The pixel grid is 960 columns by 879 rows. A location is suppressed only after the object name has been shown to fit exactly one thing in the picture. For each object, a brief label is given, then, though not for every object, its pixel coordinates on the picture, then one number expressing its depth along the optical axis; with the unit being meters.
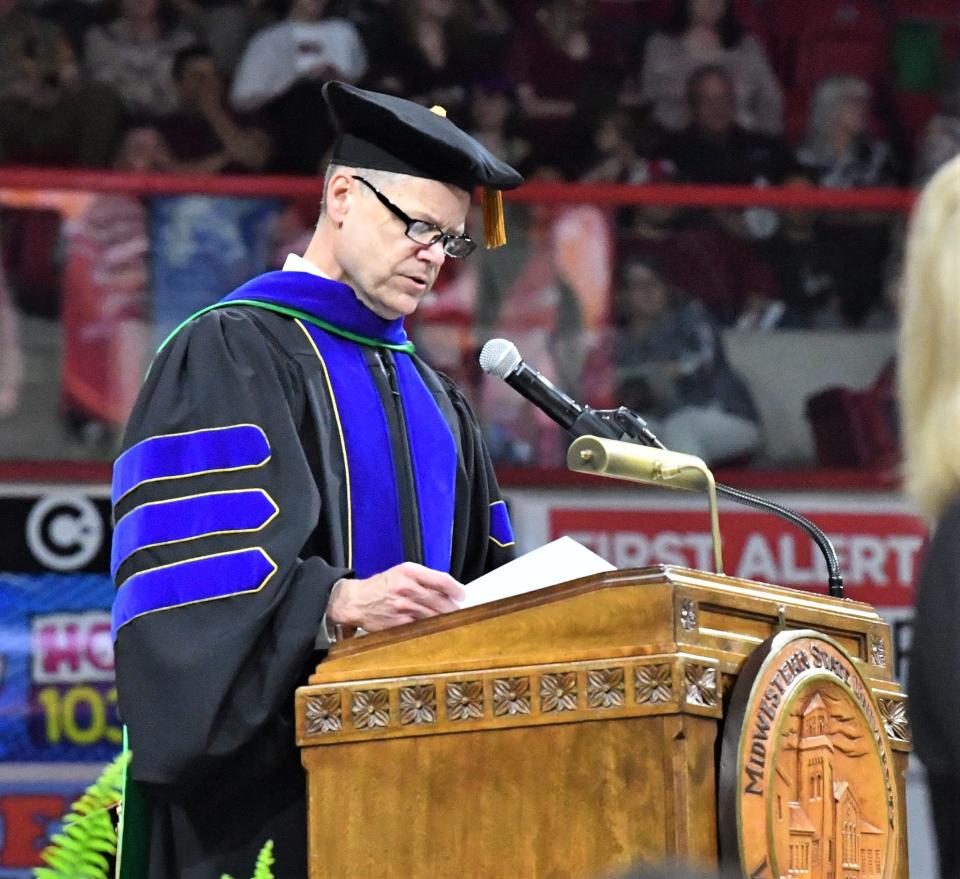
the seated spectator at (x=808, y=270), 16.47
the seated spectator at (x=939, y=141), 17.22
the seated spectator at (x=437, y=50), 16.84
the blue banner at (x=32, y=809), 13.70
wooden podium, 5.57
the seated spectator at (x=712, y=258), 16.14
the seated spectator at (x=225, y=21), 16.70
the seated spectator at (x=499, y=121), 16.72
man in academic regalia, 6.52
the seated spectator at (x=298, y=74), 16.28
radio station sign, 13.91
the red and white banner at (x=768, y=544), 14.66
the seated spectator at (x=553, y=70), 16.92
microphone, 6.47
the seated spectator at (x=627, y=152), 16.81
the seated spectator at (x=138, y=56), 16.28
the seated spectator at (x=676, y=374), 15.72
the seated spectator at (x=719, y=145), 16.91
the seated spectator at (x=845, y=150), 17.22
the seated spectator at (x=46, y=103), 15.86
